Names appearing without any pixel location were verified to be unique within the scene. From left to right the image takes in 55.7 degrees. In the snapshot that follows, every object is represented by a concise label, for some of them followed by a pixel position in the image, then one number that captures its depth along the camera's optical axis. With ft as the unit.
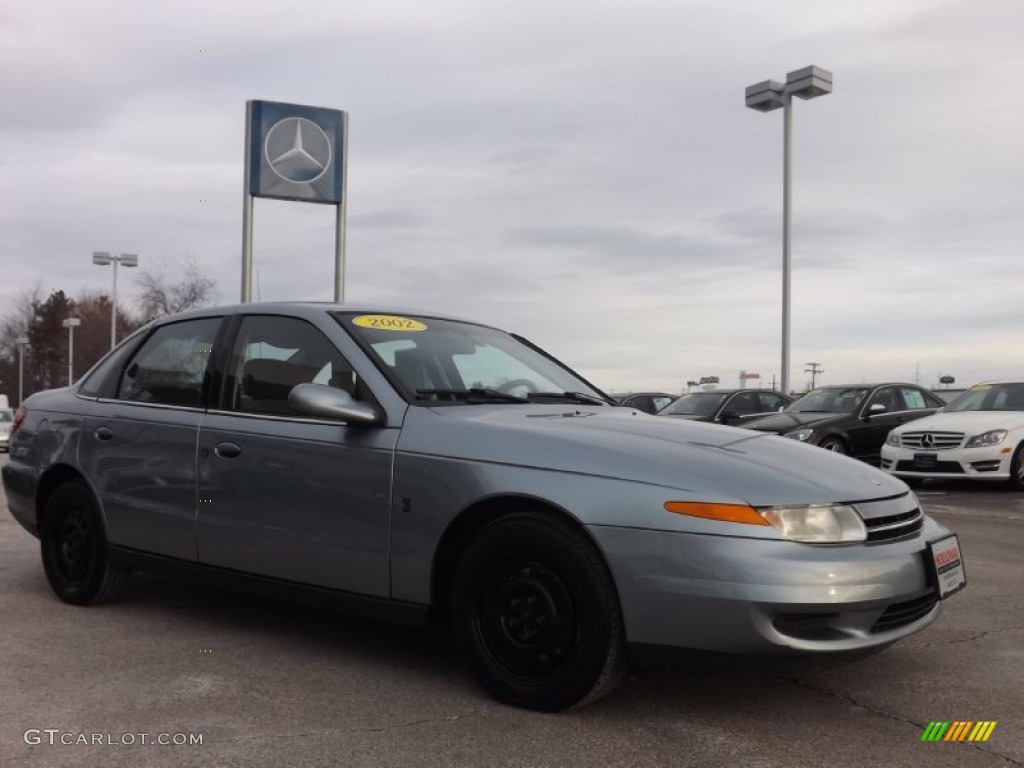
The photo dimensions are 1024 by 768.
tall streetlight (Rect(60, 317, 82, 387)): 175.73
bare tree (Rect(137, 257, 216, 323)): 135.23
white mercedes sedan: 38.68
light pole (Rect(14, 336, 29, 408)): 201.62
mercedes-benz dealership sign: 46.37
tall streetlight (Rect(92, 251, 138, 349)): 133.90
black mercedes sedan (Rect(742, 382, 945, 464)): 45.42
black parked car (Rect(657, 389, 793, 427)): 52.85
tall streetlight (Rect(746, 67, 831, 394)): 67.77
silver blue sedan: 10.36
